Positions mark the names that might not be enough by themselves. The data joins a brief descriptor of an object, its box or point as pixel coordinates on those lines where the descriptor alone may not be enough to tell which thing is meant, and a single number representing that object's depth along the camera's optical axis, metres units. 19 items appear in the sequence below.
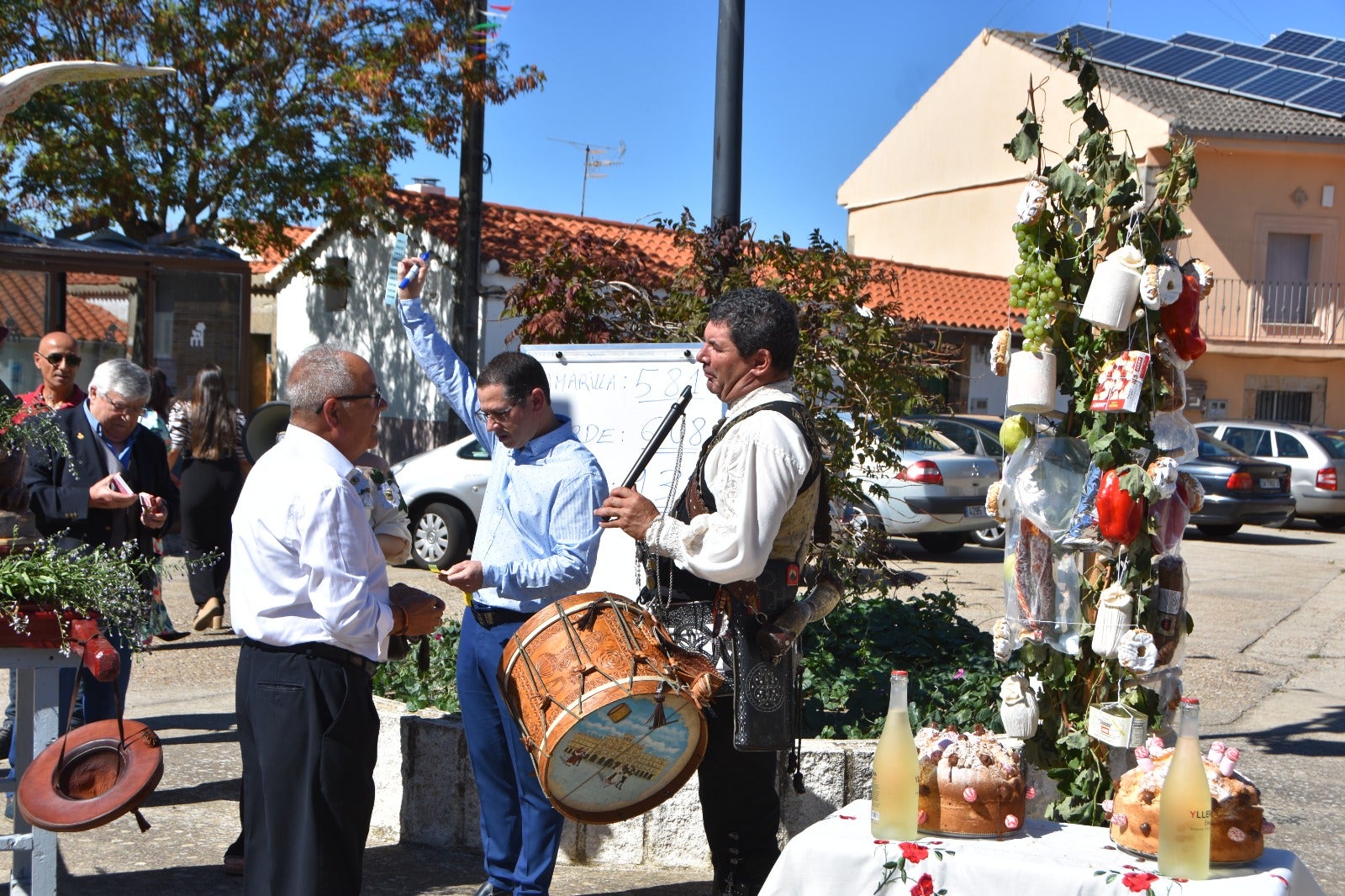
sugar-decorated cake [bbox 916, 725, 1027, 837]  3.13
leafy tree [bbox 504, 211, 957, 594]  6.35
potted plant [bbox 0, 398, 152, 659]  3.94
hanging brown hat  3.64
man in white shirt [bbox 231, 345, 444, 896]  3.35
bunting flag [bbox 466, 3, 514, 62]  16.88
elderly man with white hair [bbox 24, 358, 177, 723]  5.36
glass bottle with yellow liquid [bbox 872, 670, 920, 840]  3.09
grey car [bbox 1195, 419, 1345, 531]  19.77
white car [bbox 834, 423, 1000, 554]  14.36
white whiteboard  5.70
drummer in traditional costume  3.43
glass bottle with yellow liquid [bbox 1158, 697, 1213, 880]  2.86
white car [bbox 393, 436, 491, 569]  12.93
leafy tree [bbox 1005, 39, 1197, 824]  4.15
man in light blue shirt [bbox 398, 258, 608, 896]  4.13
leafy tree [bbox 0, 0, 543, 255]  15.86
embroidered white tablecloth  2.91
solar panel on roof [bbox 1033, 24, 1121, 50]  16.59
